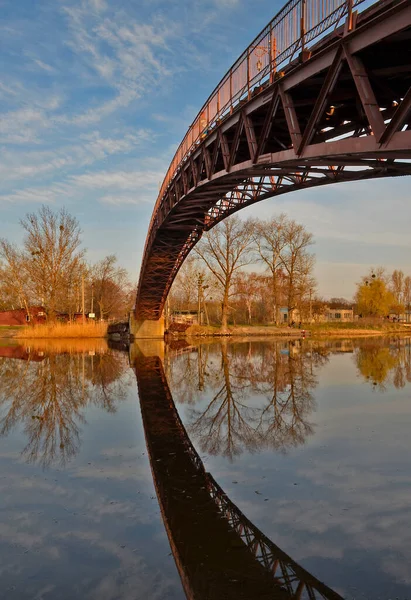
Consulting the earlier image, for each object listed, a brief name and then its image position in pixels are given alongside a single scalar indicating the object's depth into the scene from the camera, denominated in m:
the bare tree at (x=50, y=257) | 44.36
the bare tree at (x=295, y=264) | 53.47
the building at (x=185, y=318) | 58.67
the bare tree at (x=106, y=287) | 69.44
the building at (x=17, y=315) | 56.18
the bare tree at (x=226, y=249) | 49.47
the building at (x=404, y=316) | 98.69
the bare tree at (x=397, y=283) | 106.00
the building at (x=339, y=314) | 88.31
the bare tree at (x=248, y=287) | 56.70
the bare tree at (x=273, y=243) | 53.56
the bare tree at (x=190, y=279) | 58.75
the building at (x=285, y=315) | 69.70
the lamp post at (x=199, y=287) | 55.45
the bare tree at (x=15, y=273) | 48.72
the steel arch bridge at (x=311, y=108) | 6.84
